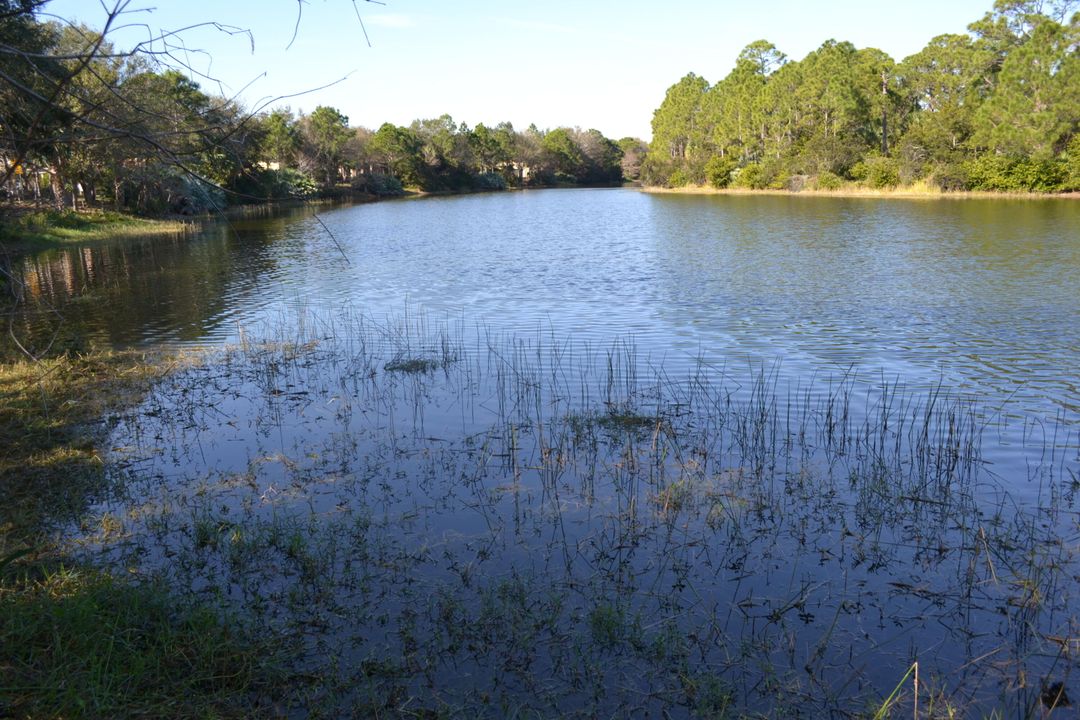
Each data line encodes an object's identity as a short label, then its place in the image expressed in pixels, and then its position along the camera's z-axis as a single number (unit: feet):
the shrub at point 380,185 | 274.98
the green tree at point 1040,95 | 149.59
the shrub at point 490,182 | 348.59
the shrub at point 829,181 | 195.21
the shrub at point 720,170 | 243.81
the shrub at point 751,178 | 222.69
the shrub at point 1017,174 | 155.43
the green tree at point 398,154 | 299.17
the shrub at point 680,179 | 265.34
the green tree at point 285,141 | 228.35
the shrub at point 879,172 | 179.42
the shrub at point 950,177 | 166.40
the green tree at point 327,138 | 251.48
